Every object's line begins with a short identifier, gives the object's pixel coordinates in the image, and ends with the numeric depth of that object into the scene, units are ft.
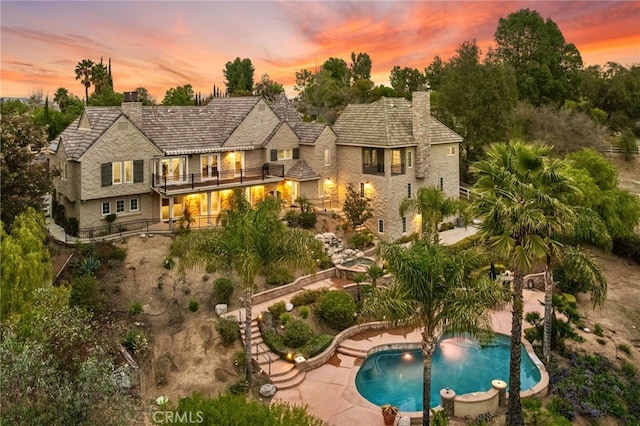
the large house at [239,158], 106.63
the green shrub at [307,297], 90.07
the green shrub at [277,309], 85.51
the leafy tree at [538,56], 225.15
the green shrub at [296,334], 77.15
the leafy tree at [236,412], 34.94
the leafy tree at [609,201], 120.98
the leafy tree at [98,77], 251.39
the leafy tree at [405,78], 326.24
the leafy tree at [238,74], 355.19
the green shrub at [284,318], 82.84
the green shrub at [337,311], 85.40
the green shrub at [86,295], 77.30
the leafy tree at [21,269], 56.03
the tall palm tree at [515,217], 53.88
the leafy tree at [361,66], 371.25
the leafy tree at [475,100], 160.15
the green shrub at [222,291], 87.45
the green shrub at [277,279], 95.76
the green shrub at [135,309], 80.64
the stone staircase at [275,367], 69.46
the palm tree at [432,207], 120.26
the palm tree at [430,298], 51.39
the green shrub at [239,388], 65.67
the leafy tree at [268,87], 316.81
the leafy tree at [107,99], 198.84
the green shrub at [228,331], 76.59
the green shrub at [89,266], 87.92
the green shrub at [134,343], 73.05
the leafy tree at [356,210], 123.03
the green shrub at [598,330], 90.52
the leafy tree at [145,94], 283.63
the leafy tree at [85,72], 249.34
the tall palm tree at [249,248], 67.36
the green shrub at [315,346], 75.61
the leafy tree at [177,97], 242.17
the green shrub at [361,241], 119.96
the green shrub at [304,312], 85.81
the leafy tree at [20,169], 79.41
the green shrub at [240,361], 71.97
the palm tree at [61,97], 238.68
